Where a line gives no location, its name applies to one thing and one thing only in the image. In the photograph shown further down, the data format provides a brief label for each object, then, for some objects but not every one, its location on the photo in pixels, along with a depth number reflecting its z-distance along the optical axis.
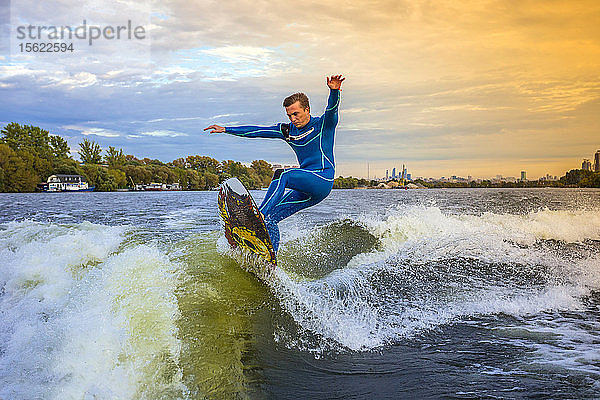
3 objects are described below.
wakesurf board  5.59
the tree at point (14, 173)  74.69
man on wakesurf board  5.84
